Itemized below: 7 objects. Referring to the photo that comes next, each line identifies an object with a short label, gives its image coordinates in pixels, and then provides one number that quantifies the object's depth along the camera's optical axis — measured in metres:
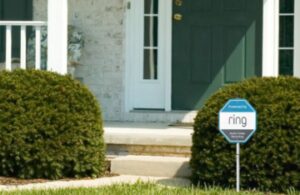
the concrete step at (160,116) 12.42
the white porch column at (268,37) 10.11
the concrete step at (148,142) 10.11
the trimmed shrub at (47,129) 9.30
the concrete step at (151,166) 9.67
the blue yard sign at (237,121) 8.24
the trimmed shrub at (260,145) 8.49
